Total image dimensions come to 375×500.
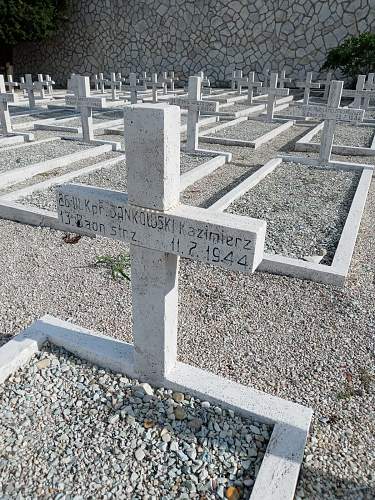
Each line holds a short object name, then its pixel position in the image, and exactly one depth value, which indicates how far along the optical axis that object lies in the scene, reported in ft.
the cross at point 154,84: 46.65
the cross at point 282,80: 49.71
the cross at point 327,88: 53.26
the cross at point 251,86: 47.14
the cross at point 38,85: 43.75
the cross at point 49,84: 47.38
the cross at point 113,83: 51.86
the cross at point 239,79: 52.31
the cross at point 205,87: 50.60
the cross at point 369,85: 43.74
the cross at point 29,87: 42.24
